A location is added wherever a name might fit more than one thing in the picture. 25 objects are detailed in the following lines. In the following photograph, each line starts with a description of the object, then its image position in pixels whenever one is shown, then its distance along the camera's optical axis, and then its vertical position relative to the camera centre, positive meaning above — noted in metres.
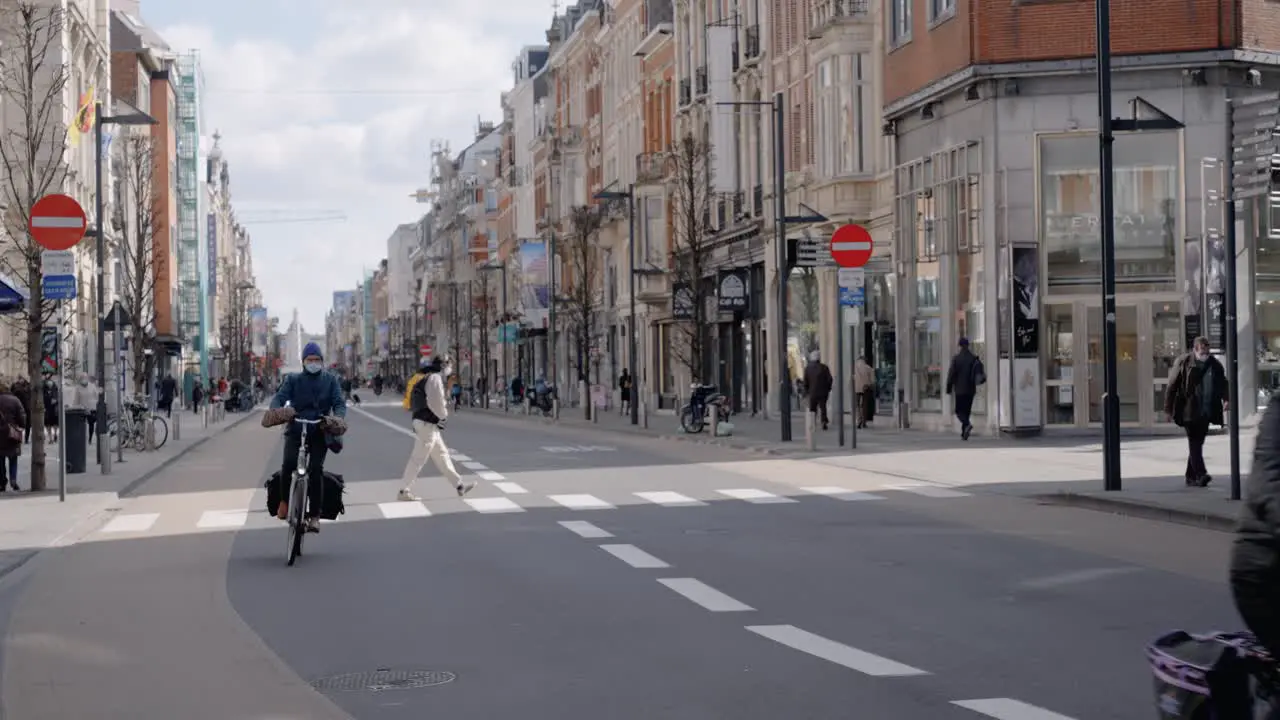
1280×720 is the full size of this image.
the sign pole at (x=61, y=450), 22.34 -0.96
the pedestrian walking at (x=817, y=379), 40.44 -0.46
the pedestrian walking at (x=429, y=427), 22.03 -0.74
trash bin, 27.31 -1.05
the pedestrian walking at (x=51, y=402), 41.62 -0.73
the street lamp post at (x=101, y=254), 27.77 +1.77
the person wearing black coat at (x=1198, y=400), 20.28 -0.52
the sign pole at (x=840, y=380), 30.84 -0.38
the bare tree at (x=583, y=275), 66.38 +3.64
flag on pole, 57.03 +7.72
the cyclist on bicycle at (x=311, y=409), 15.08 -0.36
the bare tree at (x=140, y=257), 44.53 +2.87
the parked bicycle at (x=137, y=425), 39.88 -1.21
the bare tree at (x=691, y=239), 46.75 +3.44
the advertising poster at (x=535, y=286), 87.75 +3.57
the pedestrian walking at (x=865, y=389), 41.97 -0.71
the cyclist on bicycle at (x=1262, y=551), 3.95 -0.43
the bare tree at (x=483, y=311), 99.20 +3.13
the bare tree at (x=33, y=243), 24.31 +1.84
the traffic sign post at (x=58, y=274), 22.84 +1.16
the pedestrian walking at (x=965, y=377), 34.25 -0.39
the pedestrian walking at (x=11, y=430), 24.27 -0.77
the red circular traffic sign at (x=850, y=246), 31.67 +1.87
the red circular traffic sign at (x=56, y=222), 21.95 +1.73
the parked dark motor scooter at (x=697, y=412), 42.22 -1.17
